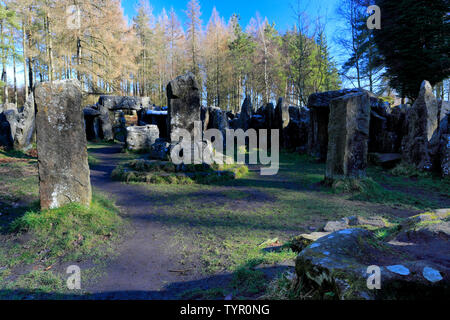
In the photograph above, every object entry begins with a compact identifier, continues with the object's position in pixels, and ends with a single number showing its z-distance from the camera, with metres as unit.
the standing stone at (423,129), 8.27
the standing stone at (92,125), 16.41
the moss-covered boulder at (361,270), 1.51
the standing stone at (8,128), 11.16
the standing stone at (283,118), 14.88
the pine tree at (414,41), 14.05
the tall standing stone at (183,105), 9.26
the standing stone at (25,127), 10.60
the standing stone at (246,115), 17.66
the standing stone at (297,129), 14.11
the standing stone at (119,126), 18.27
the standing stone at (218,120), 15.78
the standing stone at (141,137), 12.69
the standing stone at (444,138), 7.64
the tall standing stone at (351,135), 6.73
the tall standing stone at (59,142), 4.38
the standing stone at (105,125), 16.78
